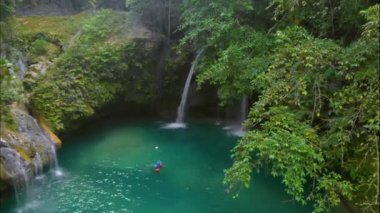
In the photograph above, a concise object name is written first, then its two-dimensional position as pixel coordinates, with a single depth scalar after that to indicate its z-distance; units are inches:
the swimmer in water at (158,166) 416.2
